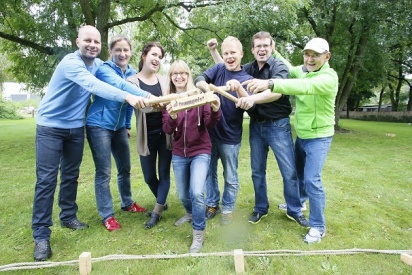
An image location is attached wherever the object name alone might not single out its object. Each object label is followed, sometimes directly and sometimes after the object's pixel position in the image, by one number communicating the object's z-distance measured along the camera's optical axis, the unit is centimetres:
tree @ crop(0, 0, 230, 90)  1023
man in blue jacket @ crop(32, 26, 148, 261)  319
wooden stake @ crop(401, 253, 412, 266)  298
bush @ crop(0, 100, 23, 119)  3036
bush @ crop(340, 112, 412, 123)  2958
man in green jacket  316
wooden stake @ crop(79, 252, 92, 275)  286
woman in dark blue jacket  360
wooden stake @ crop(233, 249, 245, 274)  290
